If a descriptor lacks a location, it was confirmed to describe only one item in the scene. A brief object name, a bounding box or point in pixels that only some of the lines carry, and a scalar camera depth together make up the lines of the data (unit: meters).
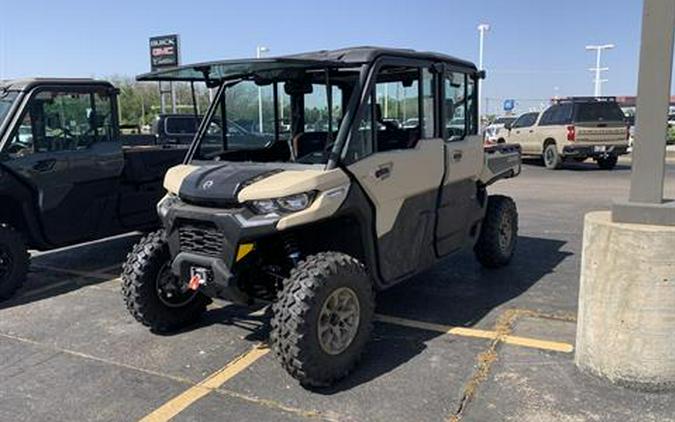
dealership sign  28.38
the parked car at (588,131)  18.67
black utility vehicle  6.24
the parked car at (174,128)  9.60
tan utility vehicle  4.01
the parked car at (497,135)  23.44
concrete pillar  3.66
